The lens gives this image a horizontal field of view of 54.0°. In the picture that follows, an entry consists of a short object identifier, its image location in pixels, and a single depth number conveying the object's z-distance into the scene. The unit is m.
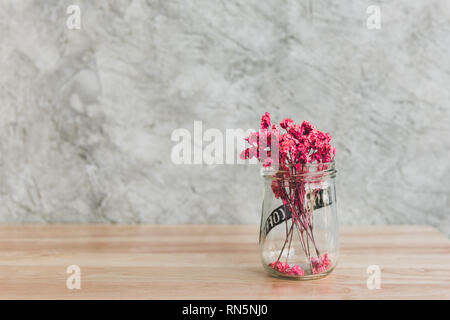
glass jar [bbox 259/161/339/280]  0.94
